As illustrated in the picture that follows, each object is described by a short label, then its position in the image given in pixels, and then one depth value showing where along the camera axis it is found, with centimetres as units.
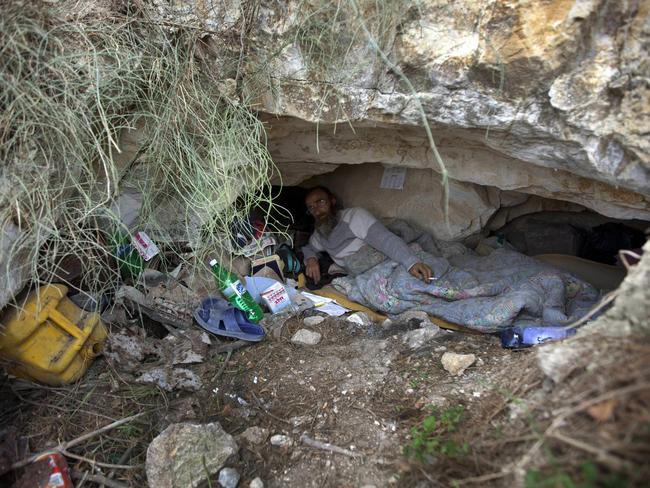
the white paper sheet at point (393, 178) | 375
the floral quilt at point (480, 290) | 294
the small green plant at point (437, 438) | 157
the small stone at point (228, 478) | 186
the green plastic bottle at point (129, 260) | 273
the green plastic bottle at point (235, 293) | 303
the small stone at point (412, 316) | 296
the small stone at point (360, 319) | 301
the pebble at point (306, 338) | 273
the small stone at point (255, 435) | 203
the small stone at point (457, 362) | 222
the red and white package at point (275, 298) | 321
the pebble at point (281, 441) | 200
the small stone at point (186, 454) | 186
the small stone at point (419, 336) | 253
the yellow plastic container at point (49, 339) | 222
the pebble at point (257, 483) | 183
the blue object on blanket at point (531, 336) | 251
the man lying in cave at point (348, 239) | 363
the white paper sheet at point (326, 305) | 320
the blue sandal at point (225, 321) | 275
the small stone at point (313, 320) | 297
